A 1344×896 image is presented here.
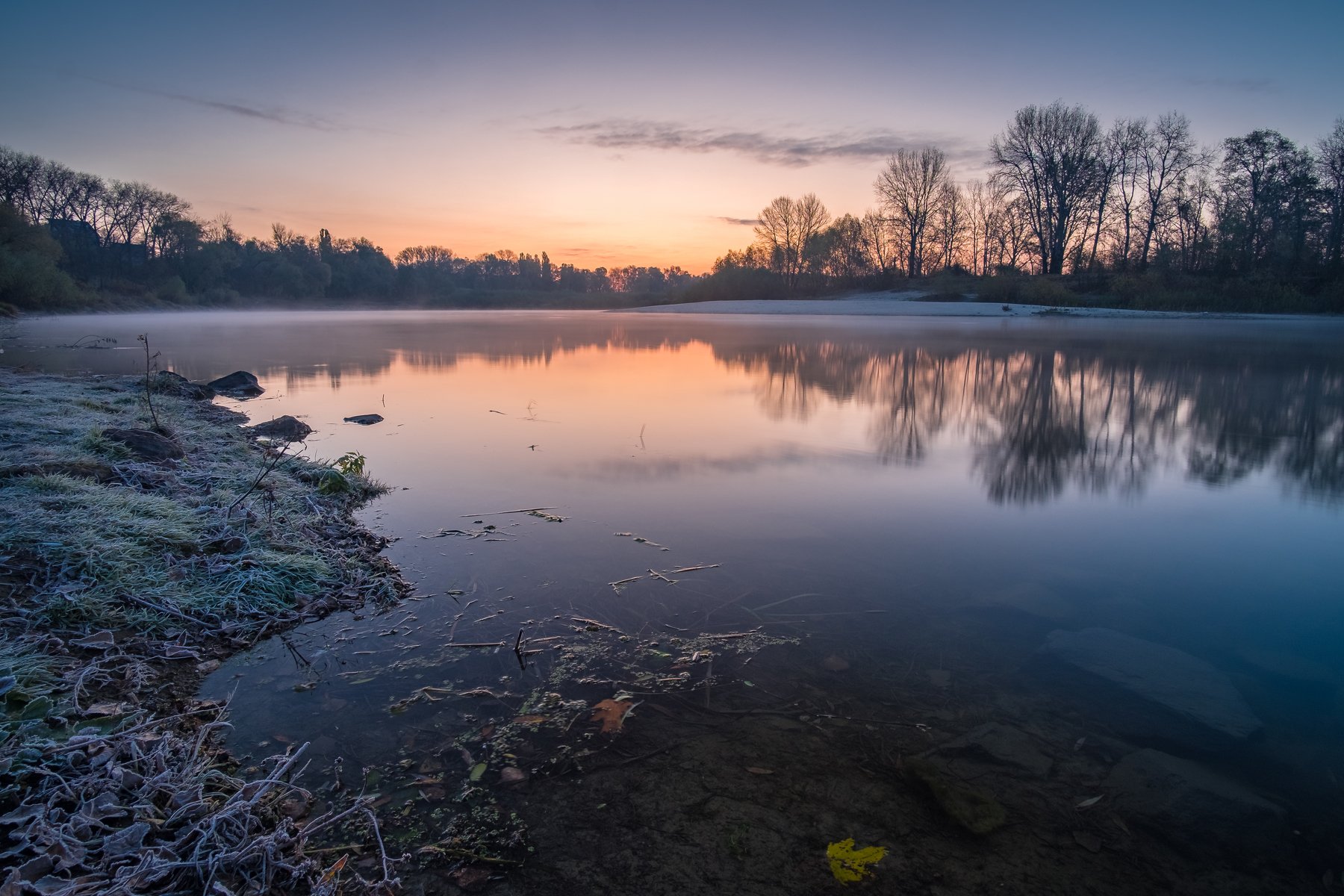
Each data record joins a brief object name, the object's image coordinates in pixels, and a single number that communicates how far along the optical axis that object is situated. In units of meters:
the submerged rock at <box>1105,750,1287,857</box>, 2.37
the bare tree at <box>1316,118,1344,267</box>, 39.69
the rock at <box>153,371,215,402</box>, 11.02
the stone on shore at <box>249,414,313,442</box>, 8.41
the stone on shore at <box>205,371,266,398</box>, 12.48
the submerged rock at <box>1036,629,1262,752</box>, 2.93
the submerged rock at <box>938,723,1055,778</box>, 2.71
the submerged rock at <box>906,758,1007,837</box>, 2.40
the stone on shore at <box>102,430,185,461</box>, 6.11
